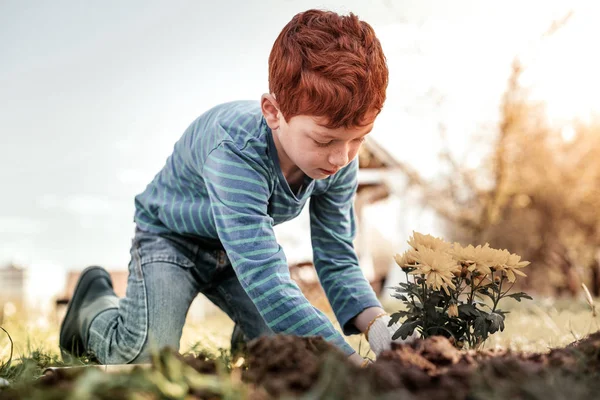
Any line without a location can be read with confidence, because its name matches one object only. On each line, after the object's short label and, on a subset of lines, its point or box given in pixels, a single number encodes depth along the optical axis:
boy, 1.90
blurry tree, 10.24
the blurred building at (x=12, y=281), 8.15
